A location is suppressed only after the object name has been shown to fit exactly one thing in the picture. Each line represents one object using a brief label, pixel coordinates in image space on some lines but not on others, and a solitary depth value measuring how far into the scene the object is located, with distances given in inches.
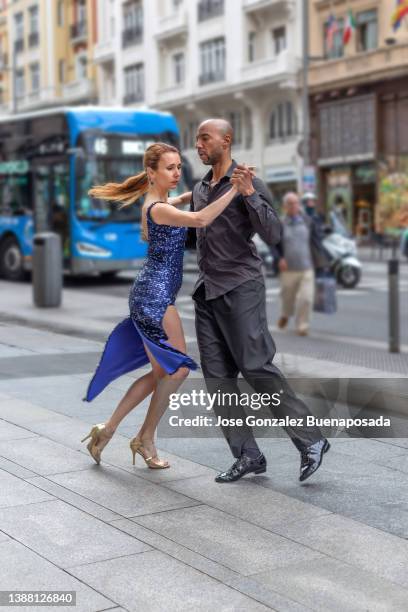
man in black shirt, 186.0
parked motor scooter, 724.0
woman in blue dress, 189.9
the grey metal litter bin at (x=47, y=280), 546.9
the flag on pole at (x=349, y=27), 1321.4
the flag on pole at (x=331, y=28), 1321.4
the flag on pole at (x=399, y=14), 1237.7
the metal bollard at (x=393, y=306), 371.2
